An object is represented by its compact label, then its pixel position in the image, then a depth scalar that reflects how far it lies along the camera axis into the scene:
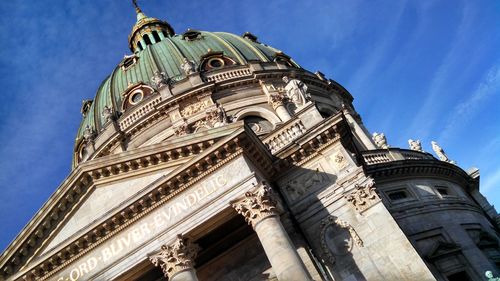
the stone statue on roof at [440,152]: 30.38
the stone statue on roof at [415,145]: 29.58
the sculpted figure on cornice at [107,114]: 30.48
